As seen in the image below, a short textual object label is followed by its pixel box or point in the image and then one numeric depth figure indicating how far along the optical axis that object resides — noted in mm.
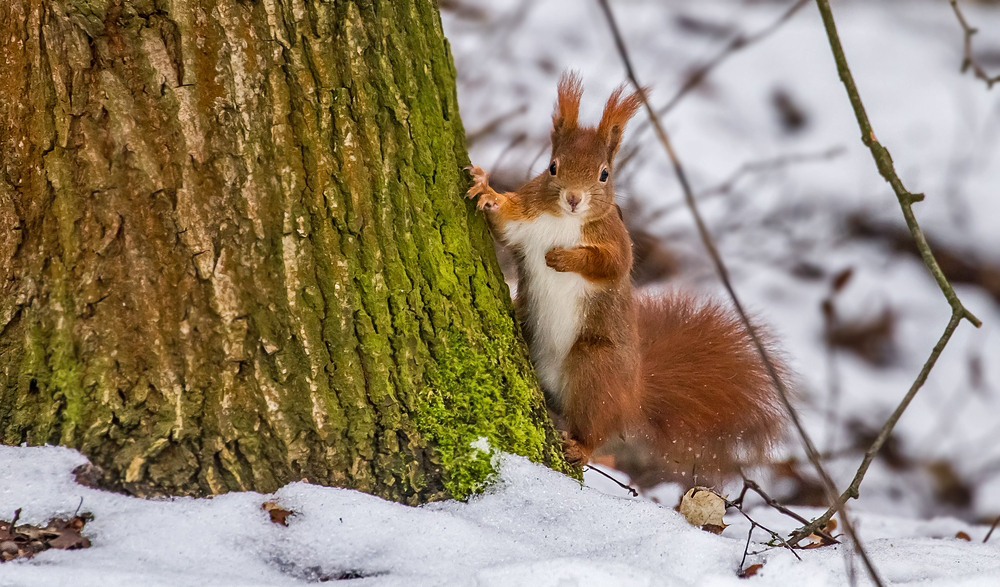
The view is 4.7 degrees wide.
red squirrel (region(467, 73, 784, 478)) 6990
